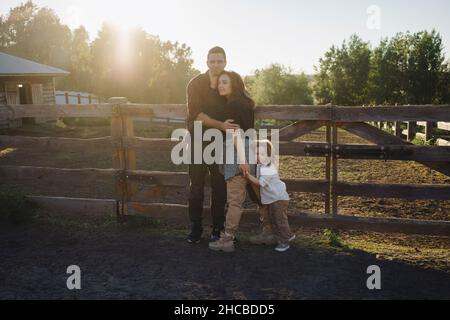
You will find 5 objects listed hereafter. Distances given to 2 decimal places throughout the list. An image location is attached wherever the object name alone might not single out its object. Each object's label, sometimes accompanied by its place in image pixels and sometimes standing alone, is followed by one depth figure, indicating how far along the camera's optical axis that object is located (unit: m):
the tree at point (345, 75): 39.25
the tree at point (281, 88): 49.04
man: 4.39
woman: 4.33
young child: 4.45
